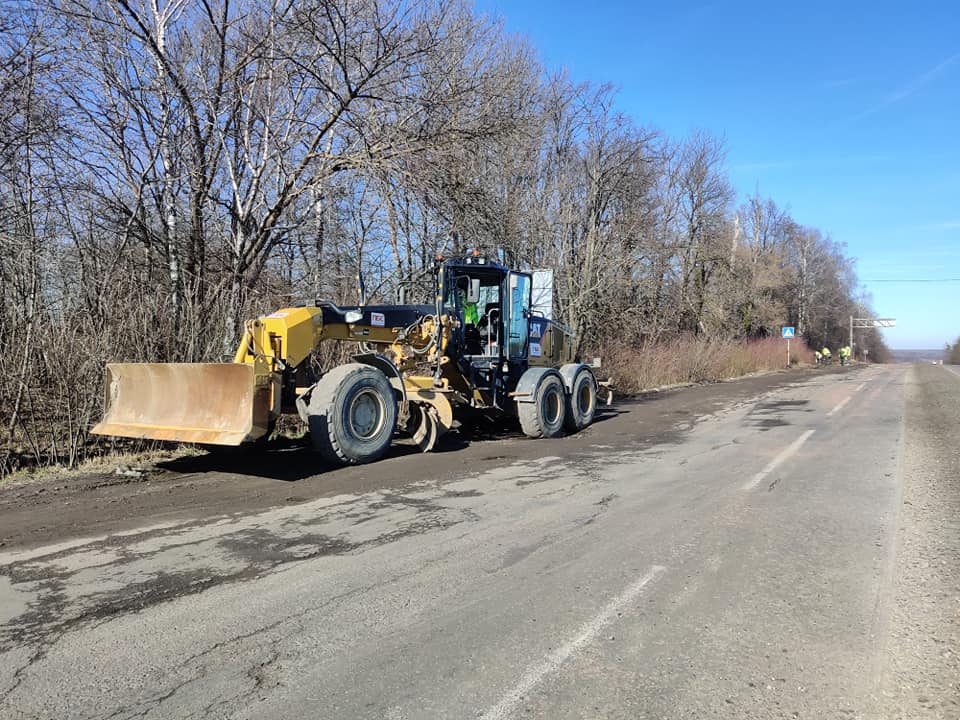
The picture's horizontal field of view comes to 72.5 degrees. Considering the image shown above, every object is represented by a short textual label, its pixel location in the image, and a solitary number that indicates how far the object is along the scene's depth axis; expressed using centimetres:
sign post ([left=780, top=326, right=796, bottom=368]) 4609
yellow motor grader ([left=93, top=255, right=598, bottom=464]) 782
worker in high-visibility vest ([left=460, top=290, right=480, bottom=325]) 1145
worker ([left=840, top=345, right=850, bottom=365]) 5562
